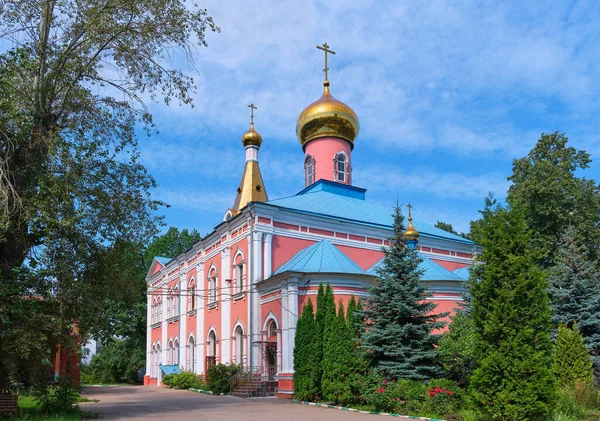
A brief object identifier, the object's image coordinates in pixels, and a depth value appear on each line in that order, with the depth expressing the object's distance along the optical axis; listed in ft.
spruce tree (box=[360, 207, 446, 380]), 45.93
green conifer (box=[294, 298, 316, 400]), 53.21
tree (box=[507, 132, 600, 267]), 83.35
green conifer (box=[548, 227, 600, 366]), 57.16
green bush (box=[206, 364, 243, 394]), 66.08
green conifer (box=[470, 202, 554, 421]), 31.53
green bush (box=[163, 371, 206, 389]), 77.51
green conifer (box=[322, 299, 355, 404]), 47.78
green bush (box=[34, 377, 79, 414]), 42.45
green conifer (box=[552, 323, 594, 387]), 45.50
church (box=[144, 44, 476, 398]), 62.80
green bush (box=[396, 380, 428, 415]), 40.88
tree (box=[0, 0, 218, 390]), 38.91
